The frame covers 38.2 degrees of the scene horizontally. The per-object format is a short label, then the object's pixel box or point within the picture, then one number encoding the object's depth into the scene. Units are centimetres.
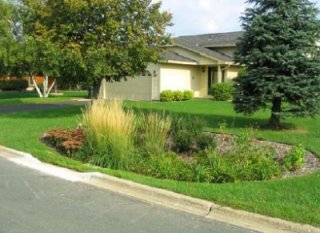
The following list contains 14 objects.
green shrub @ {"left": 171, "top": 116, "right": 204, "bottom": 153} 1024
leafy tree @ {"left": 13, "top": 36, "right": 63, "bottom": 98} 1725
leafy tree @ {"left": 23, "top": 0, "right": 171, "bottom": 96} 1736
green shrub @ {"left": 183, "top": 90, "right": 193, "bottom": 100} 3194
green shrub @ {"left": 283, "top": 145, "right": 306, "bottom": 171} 852
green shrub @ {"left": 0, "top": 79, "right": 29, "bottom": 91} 5162
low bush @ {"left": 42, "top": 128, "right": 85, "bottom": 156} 1079
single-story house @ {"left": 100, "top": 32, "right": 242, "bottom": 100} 3197
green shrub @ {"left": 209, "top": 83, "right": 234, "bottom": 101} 3030
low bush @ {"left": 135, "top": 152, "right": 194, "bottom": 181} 834
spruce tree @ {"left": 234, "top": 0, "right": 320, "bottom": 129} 1272
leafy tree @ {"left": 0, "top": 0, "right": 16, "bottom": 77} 3170
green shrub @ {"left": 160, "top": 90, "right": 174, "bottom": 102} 3056
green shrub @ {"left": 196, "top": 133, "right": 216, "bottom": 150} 1008
